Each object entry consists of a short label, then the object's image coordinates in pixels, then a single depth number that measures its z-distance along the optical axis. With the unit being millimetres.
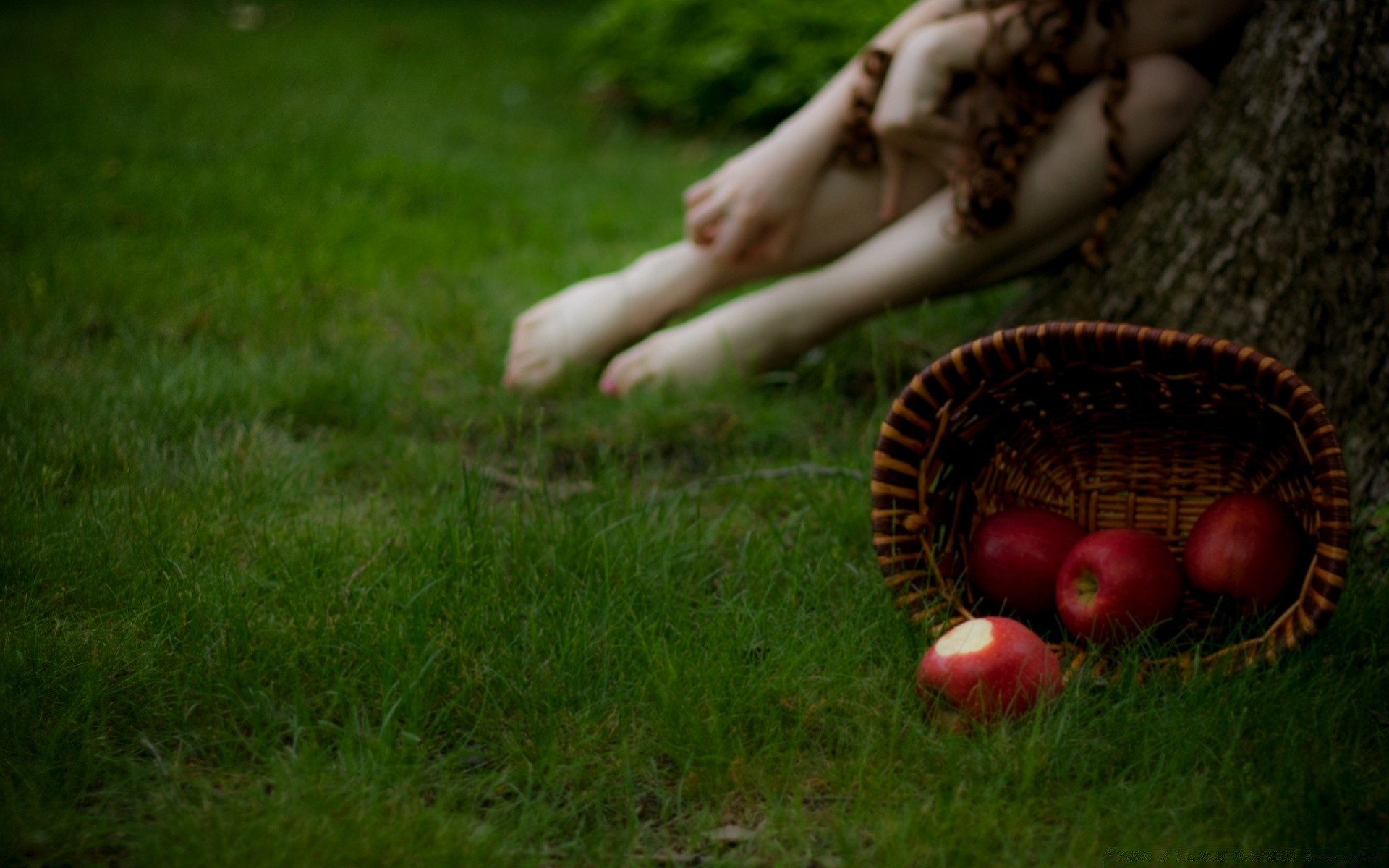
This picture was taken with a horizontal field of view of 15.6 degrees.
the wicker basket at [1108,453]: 3046
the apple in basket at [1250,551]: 3094
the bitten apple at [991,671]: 3028
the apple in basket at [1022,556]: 3154
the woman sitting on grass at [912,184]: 3413
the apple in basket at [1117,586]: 3101
